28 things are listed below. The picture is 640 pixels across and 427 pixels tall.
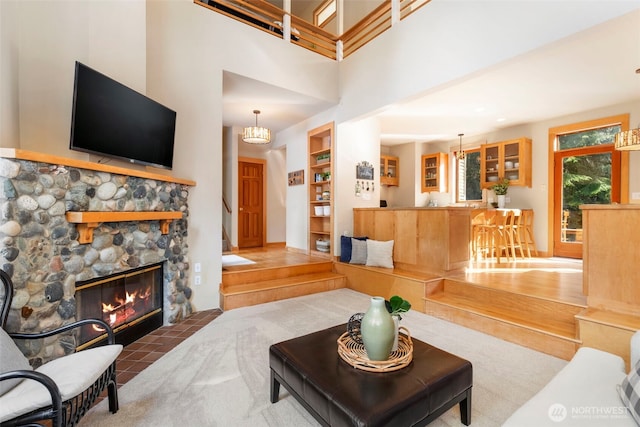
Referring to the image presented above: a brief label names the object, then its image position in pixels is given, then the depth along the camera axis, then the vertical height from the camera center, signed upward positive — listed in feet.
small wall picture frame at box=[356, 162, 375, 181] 17.52 +2.37
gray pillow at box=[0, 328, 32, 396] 4.50 -2.44
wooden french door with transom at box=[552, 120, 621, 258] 16.25 +1.94
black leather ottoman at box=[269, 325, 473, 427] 4.28 -2.84
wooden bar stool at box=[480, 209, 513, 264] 16.48 -1.12
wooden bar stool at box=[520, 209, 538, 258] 18.35 -1.30
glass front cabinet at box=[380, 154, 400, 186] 25.24 +3.48
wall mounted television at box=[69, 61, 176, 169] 7.52 +2.60
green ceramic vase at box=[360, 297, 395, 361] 5.14 -2.13
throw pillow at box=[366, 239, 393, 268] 14.98 -2.26
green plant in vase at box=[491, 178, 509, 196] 19.39 +1.53
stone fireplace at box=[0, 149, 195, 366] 5.90 -0.59
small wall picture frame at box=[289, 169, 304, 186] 19.86 +2.25
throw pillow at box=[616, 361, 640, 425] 3.80 -2.47
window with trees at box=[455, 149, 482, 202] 22.25 +2.55
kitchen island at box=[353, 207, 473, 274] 13.07 -1.24
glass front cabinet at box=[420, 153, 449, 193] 23.86 +3.15
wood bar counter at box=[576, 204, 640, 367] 7.46 -1.82
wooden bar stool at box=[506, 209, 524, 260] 16.88 -1.09
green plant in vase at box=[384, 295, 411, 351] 5.49 -1.86
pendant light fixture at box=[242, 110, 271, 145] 17.22 +4.43
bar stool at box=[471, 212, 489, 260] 16.76 -1.58
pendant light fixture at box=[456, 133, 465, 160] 21.59 +4.19
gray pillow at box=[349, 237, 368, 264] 15.88 -2.28
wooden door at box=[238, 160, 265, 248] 22.77 +0.45
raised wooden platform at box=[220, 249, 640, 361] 8.00 -3.27
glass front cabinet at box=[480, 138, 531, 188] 18.81 +3.25
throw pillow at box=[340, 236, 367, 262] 16.35 -2.16
